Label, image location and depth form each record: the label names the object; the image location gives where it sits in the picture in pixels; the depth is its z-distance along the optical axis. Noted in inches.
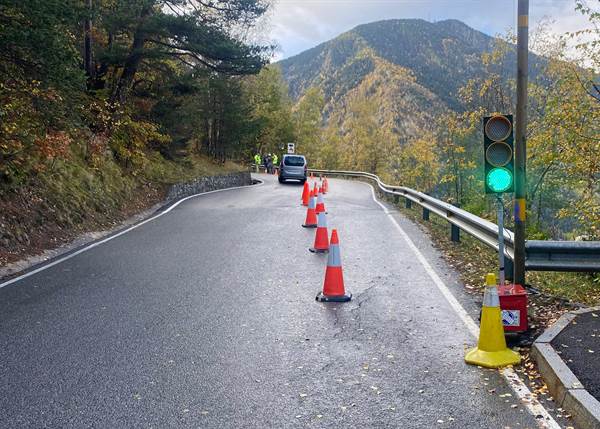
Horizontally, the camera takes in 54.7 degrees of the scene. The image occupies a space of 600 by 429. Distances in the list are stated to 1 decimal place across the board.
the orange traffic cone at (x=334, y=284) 288.2
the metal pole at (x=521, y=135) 258.1
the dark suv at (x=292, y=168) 1400.1
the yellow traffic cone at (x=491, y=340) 199.9
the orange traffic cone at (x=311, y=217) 574.5
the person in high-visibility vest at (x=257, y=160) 2179.9
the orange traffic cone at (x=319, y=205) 522.0
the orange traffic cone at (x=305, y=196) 816.9
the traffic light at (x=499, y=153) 243.6
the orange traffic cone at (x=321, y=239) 431.8
